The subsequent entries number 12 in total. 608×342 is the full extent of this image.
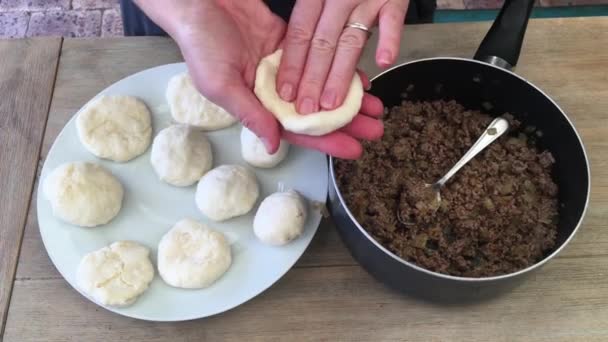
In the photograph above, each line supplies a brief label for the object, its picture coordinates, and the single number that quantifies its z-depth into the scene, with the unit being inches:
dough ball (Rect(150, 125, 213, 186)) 43.5
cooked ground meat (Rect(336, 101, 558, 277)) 38.6
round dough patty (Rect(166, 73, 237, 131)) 46.5
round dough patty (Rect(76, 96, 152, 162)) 45.1
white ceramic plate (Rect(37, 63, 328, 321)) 39.9
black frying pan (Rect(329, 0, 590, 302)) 35.2
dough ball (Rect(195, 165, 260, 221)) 41.8
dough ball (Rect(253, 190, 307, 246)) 39.9
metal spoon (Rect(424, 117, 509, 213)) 40.1
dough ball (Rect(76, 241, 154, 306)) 39.0
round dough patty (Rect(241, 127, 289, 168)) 44.0
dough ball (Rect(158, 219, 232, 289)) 39.8
